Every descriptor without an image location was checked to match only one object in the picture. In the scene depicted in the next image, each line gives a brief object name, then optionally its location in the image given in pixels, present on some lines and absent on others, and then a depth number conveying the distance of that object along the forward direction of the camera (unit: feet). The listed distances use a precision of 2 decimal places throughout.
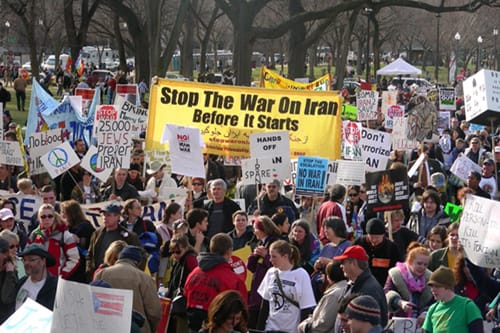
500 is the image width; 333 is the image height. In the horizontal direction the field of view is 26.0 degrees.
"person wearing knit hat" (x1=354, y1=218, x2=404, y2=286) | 30.81
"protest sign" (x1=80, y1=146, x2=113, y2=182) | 45.75
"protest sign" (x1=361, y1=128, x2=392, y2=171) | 52.65
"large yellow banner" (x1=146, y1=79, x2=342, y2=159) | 50.75
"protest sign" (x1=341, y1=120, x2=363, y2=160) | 57.67
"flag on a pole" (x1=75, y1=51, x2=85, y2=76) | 134.66
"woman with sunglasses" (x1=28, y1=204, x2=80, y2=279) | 32.40
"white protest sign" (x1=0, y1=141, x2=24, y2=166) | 48.83
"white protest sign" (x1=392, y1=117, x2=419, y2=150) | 61.82
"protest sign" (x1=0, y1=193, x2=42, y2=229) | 40.40
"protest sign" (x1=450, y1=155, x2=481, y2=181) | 51.37
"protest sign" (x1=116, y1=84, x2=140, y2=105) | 77.30
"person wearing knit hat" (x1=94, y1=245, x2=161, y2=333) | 25.88
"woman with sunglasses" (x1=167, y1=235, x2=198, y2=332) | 29.73
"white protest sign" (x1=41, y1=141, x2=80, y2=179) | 46.60
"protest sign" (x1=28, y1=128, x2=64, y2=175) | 51.13
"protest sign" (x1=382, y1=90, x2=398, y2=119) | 84.74
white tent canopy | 172.24
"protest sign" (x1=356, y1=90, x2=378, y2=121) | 79.51
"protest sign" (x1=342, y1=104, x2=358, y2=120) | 87.66
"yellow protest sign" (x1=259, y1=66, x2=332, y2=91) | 69.26
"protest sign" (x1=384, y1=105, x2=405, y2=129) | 78.84
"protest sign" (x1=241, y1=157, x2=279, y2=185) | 45.80
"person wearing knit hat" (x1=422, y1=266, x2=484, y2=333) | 24.21
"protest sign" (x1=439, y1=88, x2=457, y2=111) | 96.68
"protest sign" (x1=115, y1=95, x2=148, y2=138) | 52.13
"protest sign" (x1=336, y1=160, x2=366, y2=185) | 46.19
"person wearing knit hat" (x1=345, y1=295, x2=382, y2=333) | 19.65
